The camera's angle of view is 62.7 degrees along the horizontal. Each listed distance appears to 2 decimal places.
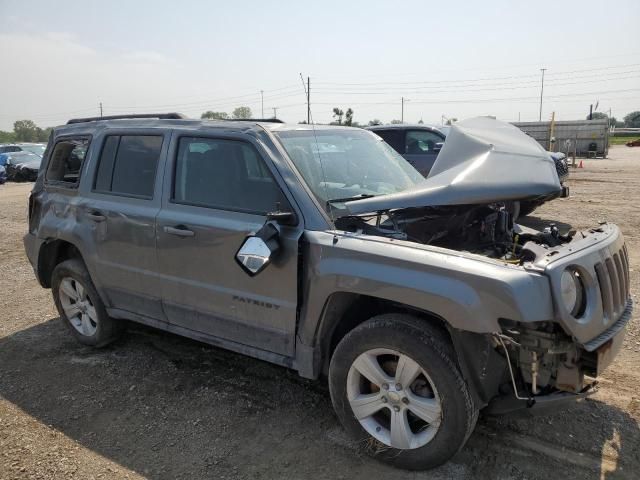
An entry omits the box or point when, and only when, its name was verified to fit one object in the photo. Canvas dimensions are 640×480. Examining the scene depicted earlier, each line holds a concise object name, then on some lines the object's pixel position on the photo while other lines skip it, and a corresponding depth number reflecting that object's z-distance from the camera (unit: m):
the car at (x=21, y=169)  23.12
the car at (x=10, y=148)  26.98
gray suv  2.57
